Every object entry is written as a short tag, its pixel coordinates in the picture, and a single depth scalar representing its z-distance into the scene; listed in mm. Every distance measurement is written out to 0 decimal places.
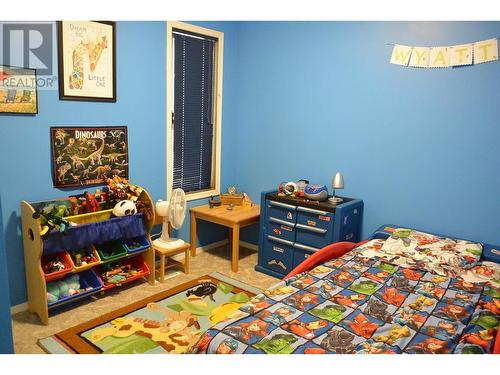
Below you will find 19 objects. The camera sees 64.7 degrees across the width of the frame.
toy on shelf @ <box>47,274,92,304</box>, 2867
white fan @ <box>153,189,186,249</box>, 3586
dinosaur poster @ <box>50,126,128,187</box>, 3072
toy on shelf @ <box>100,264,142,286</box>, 3221
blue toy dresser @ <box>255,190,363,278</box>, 3430
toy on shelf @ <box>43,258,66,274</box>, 2859
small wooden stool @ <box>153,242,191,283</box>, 3516
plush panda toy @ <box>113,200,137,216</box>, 3197
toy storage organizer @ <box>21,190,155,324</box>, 2791
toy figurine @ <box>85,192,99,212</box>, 3139
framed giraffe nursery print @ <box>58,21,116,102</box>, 3008
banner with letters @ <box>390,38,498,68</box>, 2959
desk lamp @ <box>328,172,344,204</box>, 3572
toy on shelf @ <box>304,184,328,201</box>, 3590
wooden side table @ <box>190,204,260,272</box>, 3816
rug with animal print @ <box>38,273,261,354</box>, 2561
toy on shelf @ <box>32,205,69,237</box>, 2701
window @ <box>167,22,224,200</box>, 3889
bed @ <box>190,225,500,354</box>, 1949
